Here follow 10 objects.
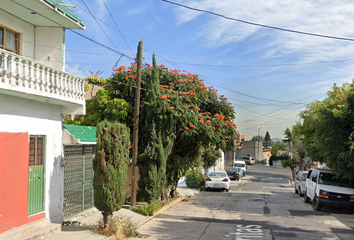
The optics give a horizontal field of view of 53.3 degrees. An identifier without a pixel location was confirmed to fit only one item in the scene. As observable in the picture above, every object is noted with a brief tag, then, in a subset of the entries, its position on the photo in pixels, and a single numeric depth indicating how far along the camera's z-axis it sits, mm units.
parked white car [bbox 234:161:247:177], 49784
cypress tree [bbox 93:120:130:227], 9797
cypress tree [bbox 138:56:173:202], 15086
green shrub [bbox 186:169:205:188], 25375
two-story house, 8805
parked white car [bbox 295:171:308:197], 22650
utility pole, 14396
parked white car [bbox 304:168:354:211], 15349
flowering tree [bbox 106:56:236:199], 15297
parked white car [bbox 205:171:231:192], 24547
